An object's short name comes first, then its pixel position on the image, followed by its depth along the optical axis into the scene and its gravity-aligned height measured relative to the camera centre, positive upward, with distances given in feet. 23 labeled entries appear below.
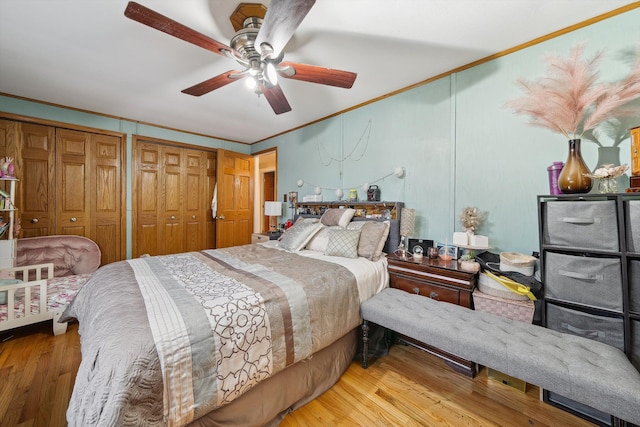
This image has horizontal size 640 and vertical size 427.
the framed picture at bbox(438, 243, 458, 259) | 7.89 -1.22
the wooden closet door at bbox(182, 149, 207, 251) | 15.15 +0.78
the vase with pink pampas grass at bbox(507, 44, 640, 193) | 5.11 +2.41
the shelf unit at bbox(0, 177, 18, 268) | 8.50 -1.04
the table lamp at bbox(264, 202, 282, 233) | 14.30 +0.20
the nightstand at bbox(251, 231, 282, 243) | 12.95 -1.26
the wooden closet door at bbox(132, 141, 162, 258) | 13.35 +0.72
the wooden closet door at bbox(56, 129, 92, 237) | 11.31 +1.37
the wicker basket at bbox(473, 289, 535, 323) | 5.86 -2.26
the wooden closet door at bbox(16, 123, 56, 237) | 10.50 +1.42
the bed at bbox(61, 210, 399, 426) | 3.27 -2.03
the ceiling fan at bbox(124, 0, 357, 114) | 4.23 +3.45
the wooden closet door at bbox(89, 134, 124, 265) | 12.17 +0.80
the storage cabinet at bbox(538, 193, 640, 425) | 4.63 -1.12
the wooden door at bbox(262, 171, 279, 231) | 20.80 +2.26
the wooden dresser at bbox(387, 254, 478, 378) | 6.35 -1.96
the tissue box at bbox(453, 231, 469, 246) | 7.24 -0.74
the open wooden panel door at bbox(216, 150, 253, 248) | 15.28 +0.87
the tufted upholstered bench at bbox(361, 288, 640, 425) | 3.59 -2.40
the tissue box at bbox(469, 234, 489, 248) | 7.00 -0.79
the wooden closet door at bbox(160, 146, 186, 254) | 14.30 +0.82
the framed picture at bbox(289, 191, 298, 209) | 14.12 +0.88
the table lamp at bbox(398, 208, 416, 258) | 8.39 -0.37
